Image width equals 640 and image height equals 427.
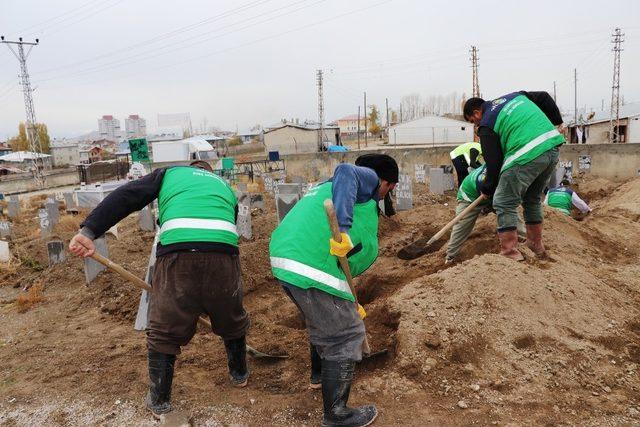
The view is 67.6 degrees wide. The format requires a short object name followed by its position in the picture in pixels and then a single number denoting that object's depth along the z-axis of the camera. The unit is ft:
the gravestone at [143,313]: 13.46
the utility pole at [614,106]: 98.66
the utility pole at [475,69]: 124.67
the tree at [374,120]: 242.02
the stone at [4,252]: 26.15
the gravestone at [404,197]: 31.27
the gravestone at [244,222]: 25.11
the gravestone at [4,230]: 36.19
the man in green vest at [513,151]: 13.39
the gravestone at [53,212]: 35.83
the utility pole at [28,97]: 97.71
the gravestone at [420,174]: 50.19
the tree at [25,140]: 225.97
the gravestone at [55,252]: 22.34
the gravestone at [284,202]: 21.16
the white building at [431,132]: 155.33
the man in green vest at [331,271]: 8.16
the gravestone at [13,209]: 47.33
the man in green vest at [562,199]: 24.79
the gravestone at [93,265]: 18.40
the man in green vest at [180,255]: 8.87
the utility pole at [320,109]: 142.04
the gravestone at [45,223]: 34.35
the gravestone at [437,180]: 37.86
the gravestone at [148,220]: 31.37
